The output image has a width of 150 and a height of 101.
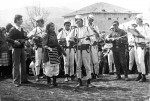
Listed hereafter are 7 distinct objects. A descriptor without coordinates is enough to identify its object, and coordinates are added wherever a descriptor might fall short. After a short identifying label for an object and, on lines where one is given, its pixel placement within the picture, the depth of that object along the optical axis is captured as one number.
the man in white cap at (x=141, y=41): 9.13
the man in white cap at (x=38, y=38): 9.58
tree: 40.51
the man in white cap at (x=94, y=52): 9.83
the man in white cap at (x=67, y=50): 9.92
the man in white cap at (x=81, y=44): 8.23
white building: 67.38
